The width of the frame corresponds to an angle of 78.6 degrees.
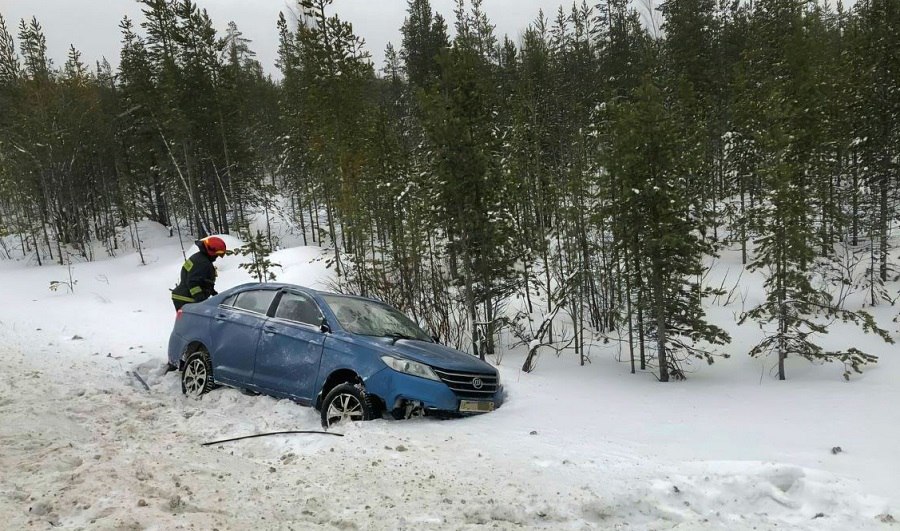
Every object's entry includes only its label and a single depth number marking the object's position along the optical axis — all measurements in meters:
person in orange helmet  8.97
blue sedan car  5.94
